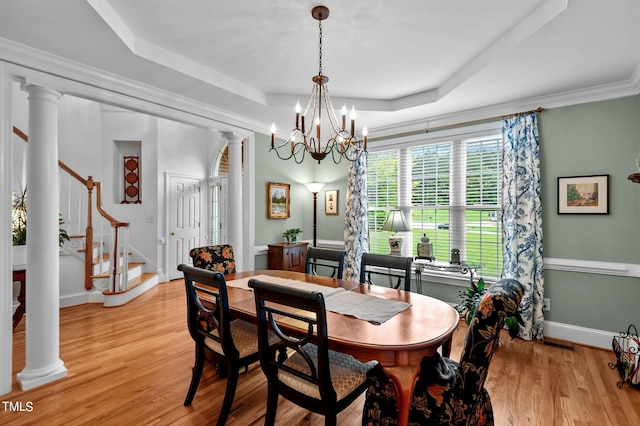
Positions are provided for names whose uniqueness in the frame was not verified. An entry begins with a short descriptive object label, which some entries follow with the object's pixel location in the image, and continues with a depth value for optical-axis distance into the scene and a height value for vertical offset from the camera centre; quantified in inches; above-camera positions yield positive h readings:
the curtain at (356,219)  178.2 -3.0
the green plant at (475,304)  120.2 -38.2
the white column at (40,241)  93.5 -8.2
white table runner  70.3 -23.0
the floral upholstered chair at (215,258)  113.8 -17.0
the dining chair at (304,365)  57.0 -32.9
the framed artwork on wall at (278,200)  181.2 +8.5
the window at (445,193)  144.9 +11.0
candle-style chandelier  80.4 +42.3
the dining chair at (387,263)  98.7 -16.5
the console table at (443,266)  137.8 -24.5
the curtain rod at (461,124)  130.2 +43.7
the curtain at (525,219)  127.5 -2.3
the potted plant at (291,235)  186.1 -12.9
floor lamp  193.0 +10.9
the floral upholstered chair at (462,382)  55.9 -34.0
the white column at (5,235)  87.4 -6.1
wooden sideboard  171.3 -24.5
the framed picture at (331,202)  195.9 +7.6
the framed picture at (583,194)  118.3 +7.5
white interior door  235.0 -4.7
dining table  56.4 -23.8
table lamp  151.0 -6.5
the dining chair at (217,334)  73.4 -33.1
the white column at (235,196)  160.9 +9.5
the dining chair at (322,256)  111.9 -16.3
